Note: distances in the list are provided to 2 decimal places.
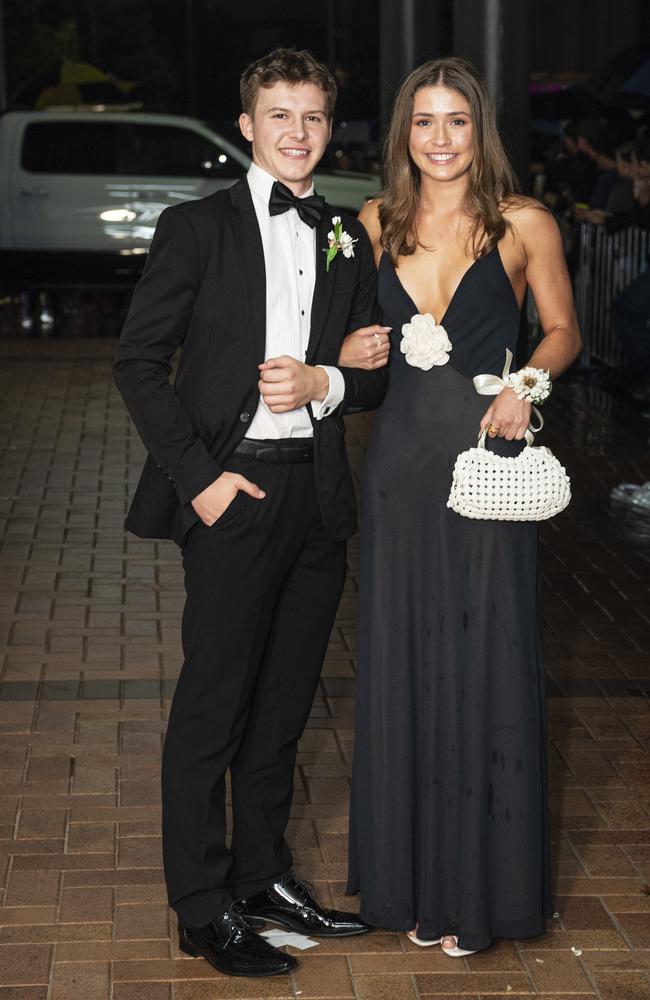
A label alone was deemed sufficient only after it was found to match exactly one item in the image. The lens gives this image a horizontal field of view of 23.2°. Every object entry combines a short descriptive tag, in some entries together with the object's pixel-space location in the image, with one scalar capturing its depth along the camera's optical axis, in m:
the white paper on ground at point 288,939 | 4.01
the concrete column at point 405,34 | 13.50
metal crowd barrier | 12.89
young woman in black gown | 3.85
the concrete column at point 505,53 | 8.75
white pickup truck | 17.72
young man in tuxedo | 3.60
